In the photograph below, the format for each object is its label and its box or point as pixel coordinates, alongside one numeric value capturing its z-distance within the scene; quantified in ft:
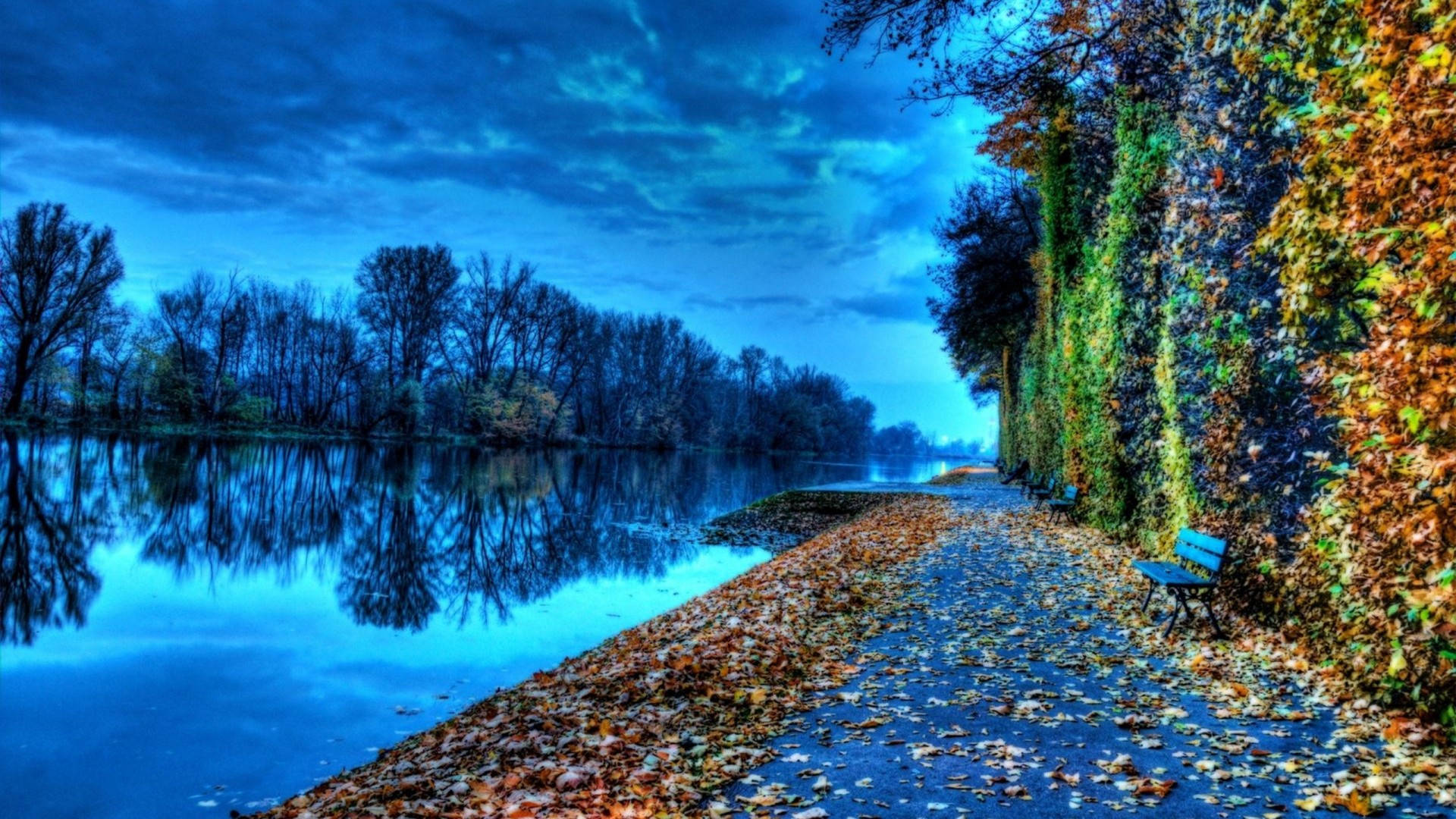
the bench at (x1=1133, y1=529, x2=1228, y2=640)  24.26
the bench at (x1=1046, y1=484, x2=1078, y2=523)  52.01
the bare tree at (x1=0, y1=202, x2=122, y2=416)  143.13
